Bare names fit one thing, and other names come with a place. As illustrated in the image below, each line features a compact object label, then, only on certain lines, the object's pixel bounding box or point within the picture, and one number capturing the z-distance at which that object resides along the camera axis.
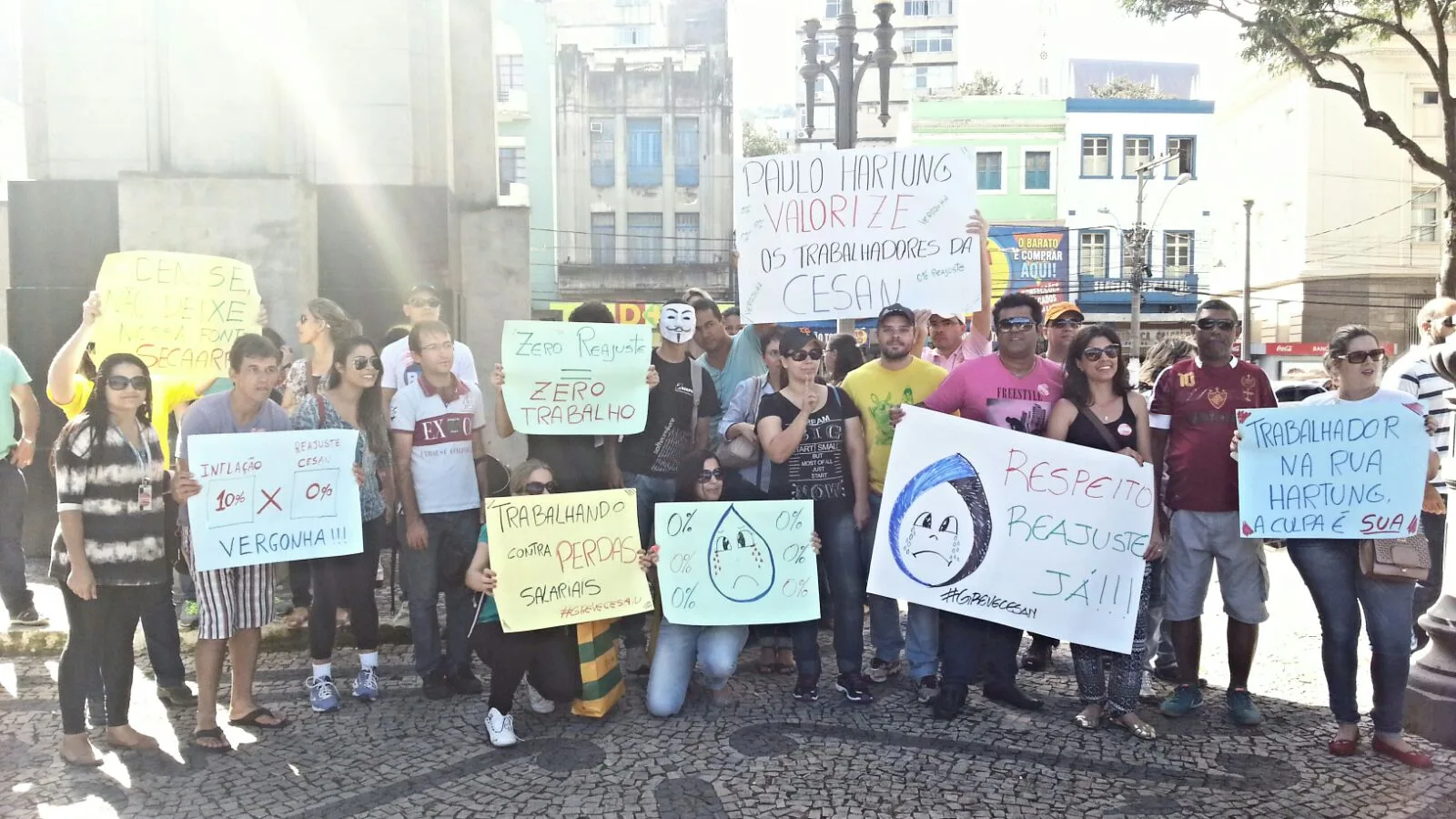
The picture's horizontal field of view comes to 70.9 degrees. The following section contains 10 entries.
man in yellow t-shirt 5.09
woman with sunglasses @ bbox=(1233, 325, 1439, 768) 4.25
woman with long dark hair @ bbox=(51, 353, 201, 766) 4.15
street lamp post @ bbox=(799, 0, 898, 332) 9.98
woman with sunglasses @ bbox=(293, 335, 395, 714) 4.96
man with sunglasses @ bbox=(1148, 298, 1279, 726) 4.59
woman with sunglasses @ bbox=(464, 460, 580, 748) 4.54
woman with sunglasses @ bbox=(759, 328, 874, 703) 4.98
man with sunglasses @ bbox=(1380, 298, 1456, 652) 5.56
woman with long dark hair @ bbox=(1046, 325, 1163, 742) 4.57
